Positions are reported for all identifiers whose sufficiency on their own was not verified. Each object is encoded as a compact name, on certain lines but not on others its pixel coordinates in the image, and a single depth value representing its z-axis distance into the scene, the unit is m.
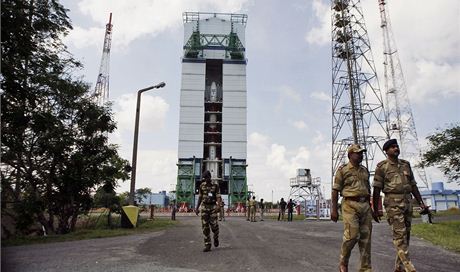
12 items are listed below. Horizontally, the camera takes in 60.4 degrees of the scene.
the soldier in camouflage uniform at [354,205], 5.42
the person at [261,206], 27.20
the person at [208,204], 8.68
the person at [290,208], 27.25
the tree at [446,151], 19.90
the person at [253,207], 25.44
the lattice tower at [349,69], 36.06
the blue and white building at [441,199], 57.50
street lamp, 16.75
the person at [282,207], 28.78
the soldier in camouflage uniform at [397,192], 5.86
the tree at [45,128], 10.77
